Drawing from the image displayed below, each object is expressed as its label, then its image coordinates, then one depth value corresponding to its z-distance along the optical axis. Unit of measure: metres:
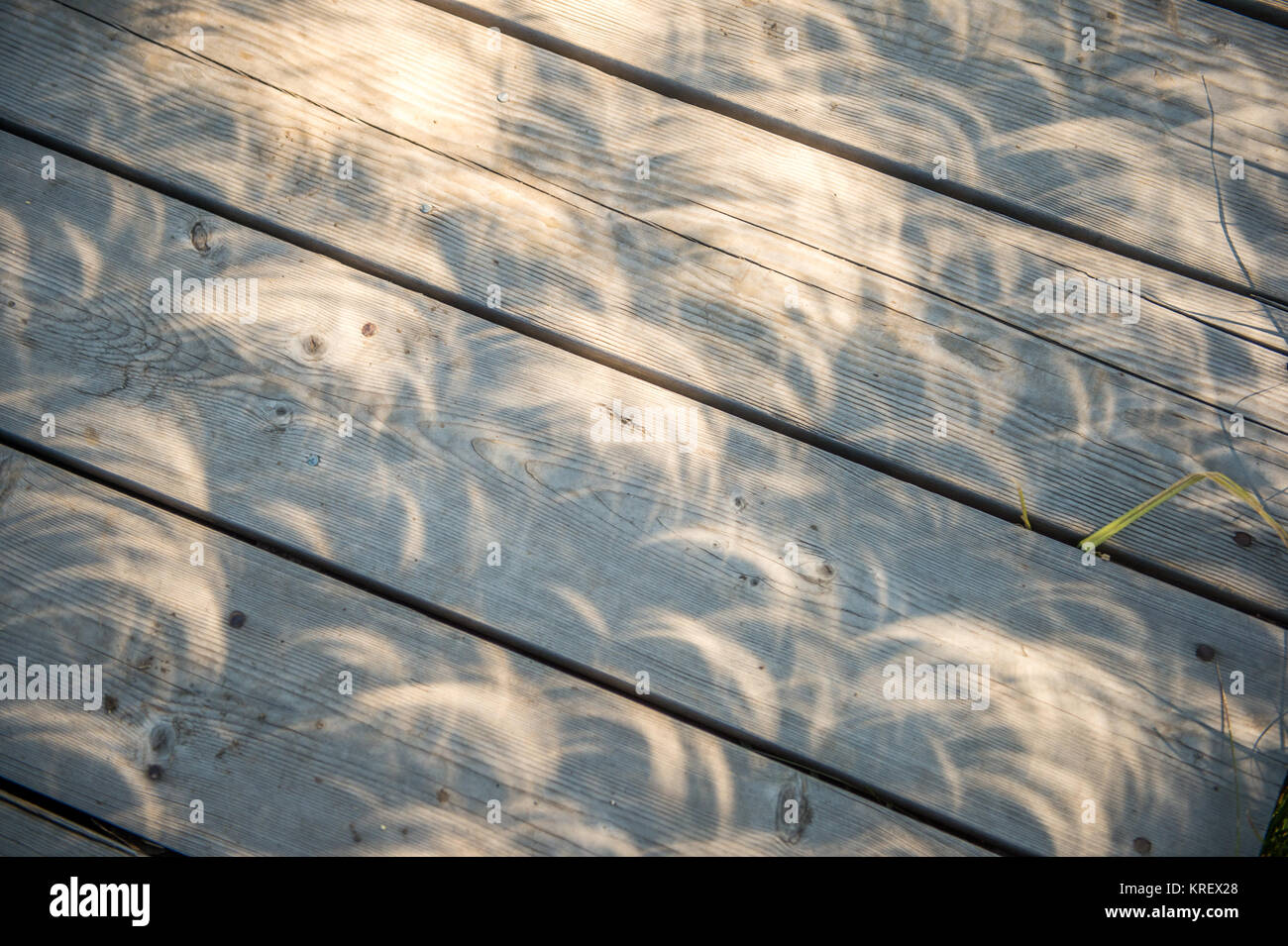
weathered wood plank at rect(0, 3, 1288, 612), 2.13
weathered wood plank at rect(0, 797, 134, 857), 2.04
